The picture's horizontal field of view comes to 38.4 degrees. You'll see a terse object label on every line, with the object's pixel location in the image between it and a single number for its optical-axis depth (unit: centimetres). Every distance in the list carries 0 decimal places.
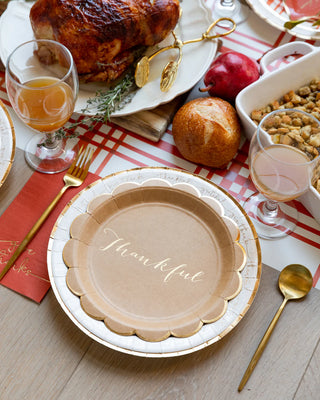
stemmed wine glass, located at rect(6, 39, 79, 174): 93
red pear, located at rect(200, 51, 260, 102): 112
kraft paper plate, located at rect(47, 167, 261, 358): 82
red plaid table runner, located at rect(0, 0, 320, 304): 100
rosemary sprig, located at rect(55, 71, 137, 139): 110
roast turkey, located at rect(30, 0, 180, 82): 106
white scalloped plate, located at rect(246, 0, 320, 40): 129
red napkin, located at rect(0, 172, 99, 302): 93
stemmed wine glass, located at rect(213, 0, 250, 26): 137
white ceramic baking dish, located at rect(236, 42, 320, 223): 108
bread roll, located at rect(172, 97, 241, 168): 104
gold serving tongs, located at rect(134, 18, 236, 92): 112
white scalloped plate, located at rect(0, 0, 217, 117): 113
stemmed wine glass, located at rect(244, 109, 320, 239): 89
